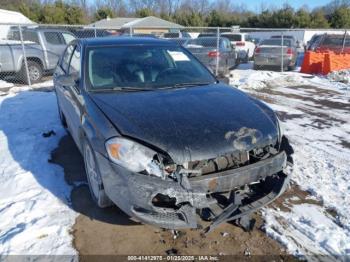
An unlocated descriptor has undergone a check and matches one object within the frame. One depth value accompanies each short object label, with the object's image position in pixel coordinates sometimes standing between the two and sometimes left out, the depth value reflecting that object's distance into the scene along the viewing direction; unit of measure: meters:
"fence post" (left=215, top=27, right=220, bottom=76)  12.75
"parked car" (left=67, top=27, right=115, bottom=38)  16.04
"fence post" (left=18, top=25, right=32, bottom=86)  10.05
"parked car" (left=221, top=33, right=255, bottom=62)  19.05
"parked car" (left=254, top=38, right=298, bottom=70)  14.80
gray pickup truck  10.23
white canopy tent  23.94
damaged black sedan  2.58
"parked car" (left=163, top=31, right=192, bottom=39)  18.77
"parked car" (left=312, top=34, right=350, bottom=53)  15.27
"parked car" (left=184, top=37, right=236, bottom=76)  12.87
